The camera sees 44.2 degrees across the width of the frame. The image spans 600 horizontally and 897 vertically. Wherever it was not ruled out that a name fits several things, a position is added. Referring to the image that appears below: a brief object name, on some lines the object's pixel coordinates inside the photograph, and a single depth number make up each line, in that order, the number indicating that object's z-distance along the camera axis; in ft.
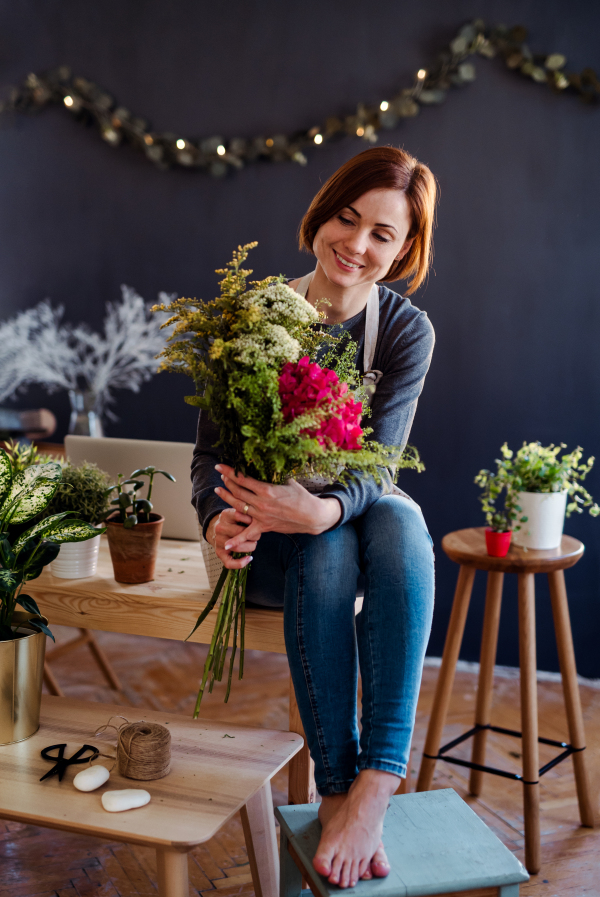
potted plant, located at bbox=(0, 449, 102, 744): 4.39
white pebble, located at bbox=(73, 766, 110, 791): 3.98
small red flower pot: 6.13
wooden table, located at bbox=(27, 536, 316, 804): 4.80
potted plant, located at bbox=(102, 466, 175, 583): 5.12
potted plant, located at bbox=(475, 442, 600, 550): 6.32
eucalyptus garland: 8.54
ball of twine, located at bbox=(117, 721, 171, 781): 4.09
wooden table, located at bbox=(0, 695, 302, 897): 3.70
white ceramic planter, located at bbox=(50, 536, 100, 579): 5.32
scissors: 4.15
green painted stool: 3.45
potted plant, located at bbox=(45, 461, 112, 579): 5.24
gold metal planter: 4.32
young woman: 3.81
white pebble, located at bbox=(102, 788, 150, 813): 3.79
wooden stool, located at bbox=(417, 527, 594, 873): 5.90
